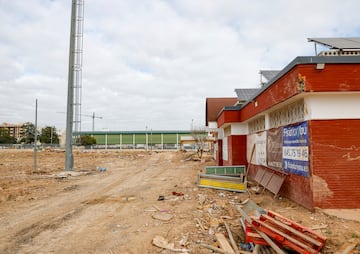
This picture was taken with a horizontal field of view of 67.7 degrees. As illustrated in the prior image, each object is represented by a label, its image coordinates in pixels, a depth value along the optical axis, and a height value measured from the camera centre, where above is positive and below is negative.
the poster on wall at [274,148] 9.54 -0.38
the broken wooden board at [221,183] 11.07 -1.92
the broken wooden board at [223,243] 4.99 -2.08
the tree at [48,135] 97.69 +1.09
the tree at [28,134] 98.32 +1.52
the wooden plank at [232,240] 5.05 -2.06
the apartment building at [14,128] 153.01 +5.71
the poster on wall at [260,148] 11.68 -0.45
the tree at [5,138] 95.81 -0.02
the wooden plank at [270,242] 4.56 -1.86
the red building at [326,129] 6.94 +0.24
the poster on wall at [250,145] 13.87 -0.38
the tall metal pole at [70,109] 21.67 +2.39
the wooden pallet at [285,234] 4.66 -1.77
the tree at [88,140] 80.60 -0.64
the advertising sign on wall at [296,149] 7.34 -0.34
